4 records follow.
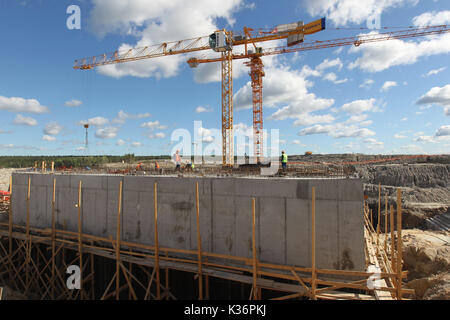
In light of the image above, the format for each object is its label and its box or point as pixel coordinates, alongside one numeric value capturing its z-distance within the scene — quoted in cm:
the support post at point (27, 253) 1241
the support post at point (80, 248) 1060
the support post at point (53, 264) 1148
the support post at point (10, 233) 1326
